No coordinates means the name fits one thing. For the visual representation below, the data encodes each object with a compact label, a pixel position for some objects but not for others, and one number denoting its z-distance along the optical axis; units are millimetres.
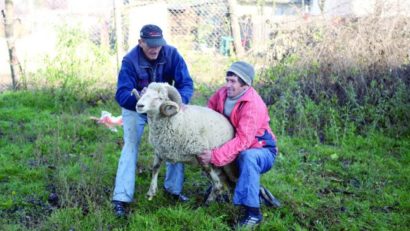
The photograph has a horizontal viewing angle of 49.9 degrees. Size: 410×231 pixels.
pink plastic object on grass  7156
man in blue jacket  4441
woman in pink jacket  4160
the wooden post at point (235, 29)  11085
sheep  4090
